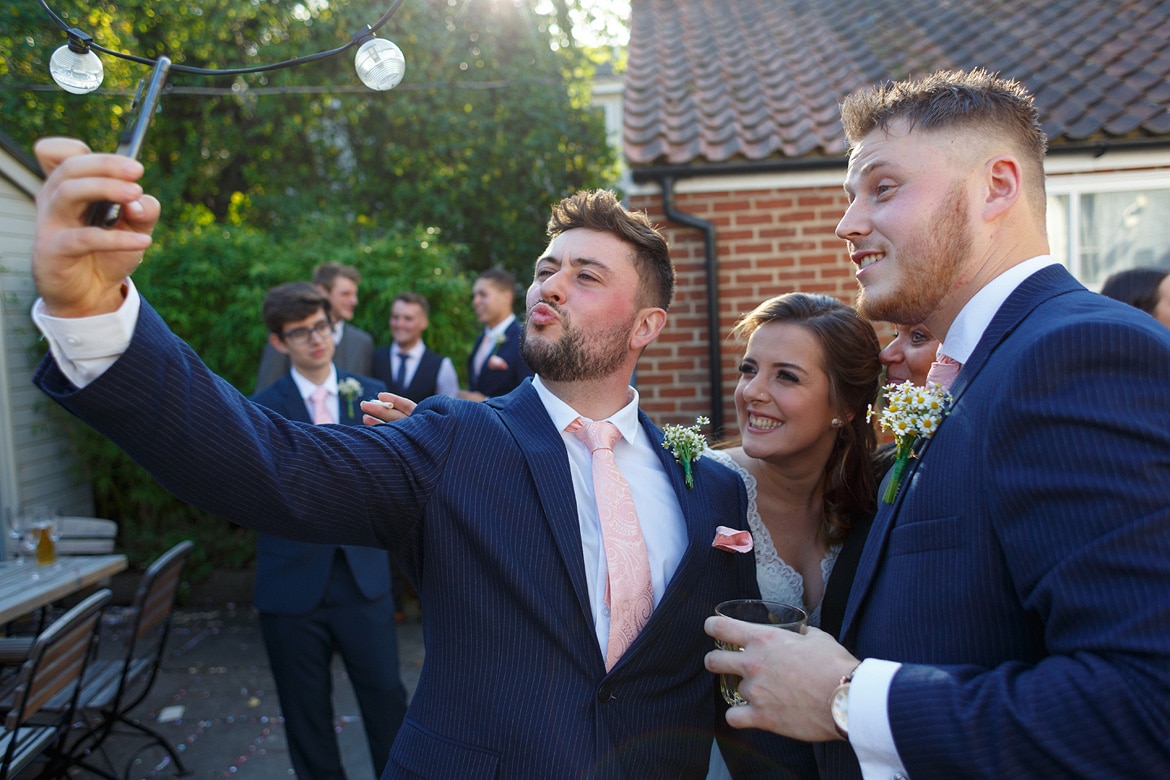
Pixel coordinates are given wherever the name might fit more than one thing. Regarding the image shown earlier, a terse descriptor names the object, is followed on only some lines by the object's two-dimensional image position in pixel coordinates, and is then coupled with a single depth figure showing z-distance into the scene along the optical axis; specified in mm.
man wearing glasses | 3834
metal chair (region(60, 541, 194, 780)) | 4121
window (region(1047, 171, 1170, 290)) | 6379
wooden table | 4156
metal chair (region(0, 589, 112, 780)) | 3334
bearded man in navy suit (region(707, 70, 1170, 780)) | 1172
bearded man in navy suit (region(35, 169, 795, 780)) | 1307
